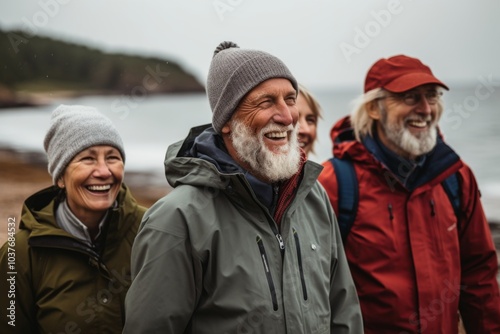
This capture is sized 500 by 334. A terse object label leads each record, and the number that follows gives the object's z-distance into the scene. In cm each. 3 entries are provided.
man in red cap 296
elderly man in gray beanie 205
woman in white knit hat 271
